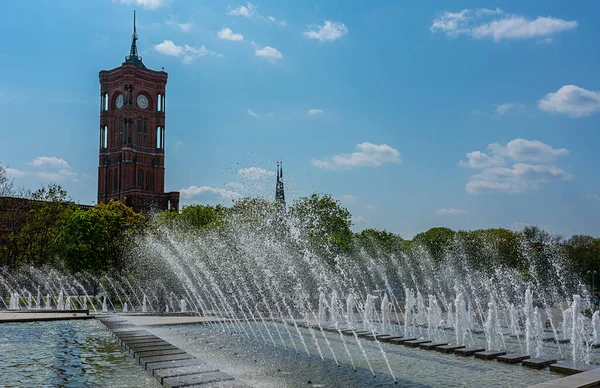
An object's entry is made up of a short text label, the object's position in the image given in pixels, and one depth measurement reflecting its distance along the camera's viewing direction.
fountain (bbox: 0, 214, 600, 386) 13.80
